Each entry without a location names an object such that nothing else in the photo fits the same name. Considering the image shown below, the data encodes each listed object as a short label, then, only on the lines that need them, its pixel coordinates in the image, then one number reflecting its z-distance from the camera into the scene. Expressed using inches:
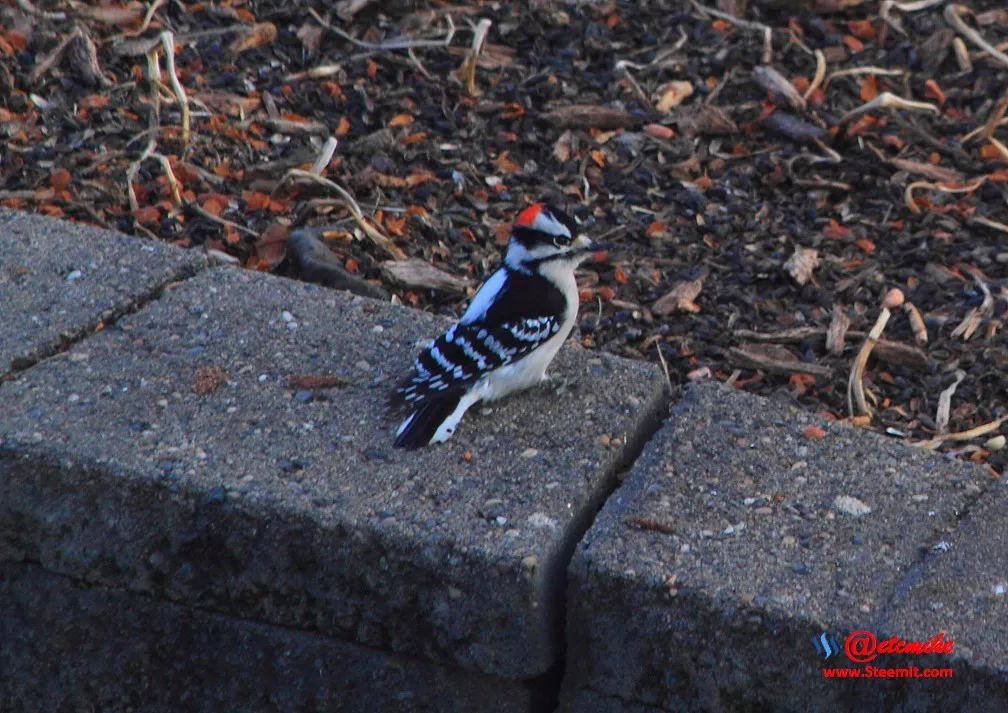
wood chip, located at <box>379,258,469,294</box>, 371.2
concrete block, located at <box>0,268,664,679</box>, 253.0
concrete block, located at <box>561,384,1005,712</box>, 238.2
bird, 287.1
